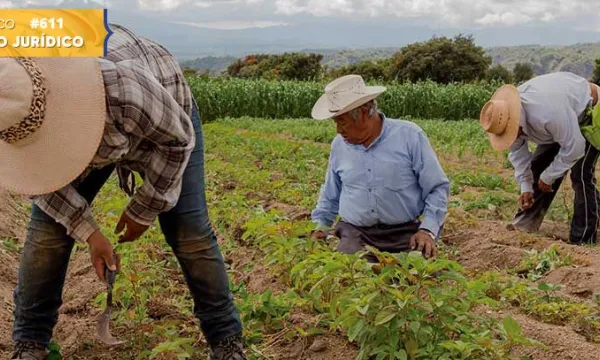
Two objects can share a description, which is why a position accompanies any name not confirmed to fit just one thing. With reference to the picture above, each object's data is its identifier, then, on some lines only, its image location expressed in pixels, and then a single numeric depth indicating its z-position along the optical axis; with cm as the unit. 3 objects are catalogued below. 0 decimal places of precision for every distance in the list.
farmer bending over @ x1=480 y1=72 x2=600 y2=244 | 531
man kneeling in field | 396
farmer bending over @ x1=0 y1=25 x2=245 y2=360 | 234
